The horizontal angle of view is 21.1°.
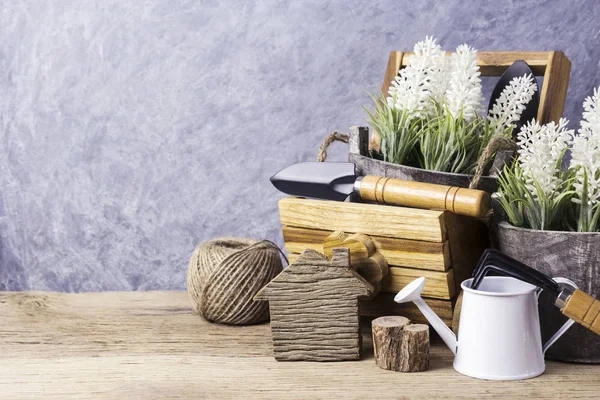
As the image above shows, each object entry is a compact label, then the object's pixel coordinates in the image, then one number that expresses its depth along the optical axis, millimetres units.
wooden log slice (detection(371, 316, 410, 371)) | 1446
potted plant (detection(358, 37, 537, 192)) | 1523
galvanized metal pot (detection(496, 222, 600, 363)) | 1428
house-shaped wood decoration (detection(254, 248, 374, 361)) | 1469
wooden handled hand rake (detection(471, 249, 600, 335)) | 1400
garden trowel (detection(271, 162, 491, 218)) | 1469
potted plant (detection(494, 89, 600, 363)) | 1432
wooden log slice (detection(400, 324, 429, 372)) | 1441
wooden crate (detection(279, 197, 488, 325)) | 1487
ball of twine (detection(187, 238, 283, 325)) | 1589
